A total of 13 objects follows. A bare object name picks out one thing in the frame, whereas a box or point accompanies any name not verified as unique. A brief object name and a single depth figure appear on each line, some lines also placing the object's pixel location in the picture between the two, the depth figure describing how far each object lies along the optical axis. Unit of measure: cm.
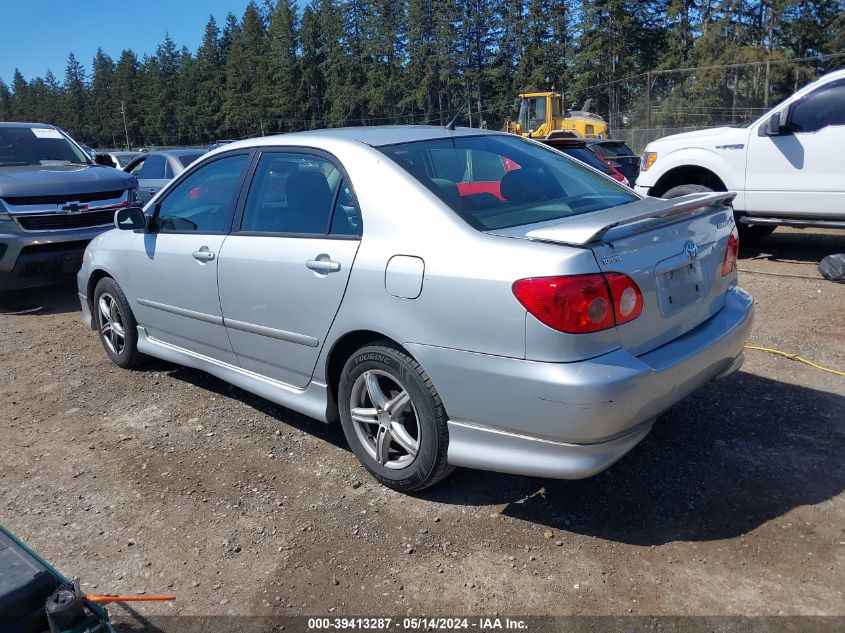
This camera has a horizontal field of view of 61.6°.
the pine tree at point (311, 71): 7119
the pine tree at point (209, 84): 8488
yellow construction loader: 2431
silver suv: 729
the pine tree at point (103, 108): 10044
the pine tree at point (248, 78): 7731
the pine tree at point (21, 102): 11995
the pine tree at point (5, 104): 12694
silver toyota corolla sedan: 270
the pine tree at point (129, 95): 9800
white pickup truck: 733
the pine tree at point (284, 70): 7319
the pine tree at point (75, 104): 10812
